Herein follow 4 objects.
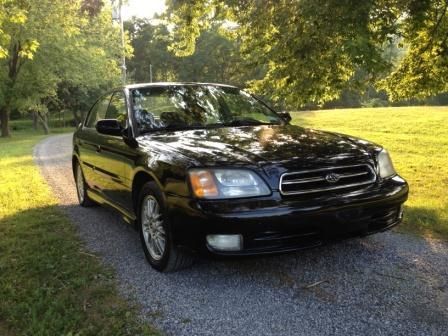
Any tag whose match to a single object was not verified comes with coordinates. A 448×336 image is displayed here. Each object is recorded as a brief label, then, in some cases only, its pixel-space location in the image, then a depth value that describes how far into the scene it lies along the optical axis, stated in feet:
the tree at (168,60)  200.03
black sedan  11.62
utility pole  88.07
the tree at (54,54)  86.02
